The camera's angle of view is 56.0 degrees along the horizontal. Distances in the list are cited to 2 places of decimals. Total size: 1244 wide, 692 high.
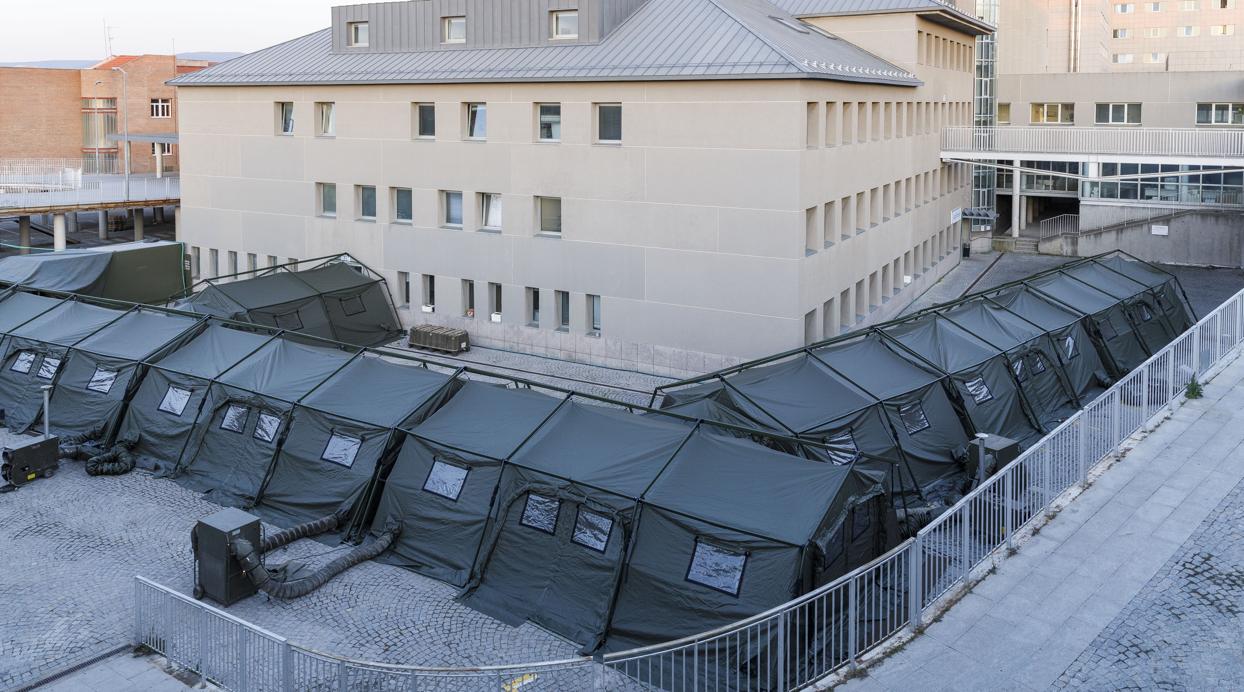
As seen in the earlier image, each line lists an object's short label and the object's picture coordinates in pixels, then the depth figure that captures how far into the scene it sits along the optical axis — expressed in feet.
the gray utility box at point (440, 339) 114.32
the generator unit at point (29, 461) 68.44
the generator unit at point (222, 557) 52.71
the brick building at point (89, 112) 210.18
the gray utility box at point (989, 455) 63.21
